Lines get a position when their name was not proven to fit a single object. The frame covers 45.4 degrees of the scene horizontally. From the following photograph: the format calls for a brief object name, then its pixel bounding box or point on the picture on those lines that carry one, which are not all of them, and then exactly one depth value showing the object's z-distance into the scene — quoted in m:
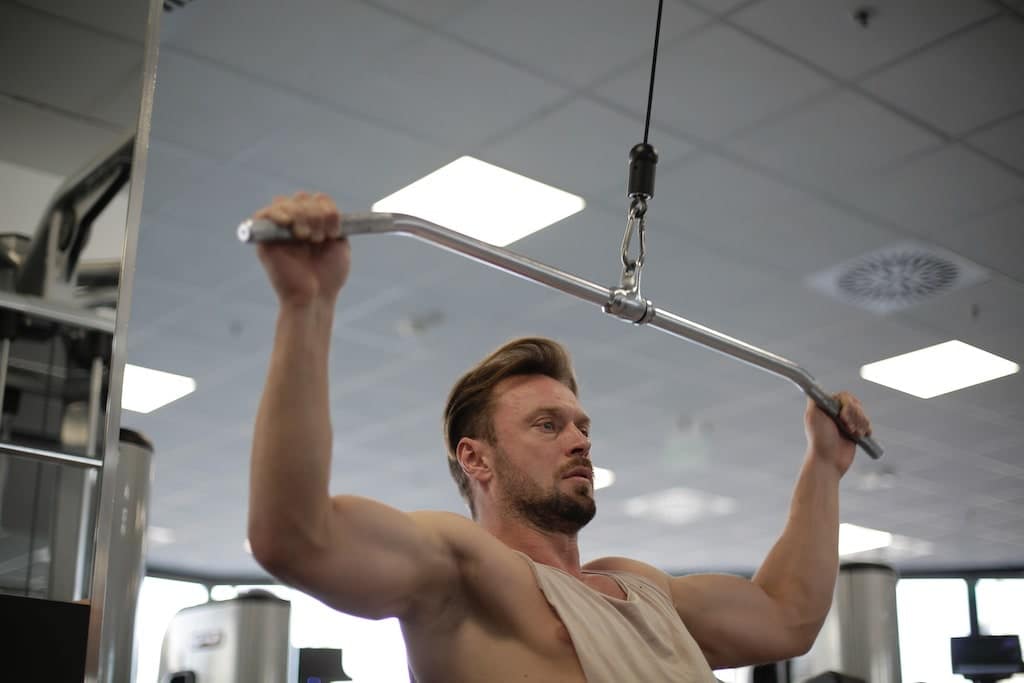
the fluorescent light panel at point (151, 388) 6.01
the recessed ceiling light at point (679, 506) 8.09
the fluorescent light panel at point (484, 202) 4.01
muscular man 1.20
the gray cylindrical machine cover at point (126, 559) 2.54
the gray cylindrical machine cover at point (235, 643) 3.08
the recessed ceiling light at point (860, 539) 8.91
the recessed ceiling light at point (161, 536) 9.46
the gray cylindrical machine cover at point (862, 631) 3.54
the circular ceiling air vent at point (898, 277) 4.57
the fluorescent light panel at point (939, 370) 5.52
